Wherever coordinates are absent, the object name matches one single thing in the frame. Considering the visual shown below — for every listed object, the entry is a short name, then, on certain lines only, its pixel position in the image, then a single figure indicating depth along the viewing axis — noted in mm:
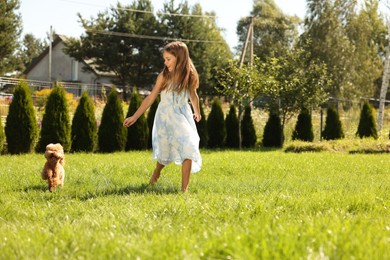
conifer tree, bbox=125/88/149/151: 17656
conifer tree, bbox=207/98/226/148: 19891
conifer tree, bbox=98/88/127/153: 16938
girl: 6957
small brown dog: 6943
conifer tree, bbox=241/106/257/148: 20781
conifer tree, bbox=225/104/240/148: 20359
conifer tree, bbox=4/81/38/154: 15305
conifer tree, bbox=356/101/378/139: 21969
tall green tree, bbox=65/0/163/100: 43750
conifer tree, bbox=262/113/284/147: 20953
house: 50094
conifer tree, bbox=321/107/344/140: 21781
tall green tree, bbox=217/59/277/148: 19953
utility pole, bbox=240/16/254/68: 27934
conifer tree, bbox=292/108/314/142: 21156
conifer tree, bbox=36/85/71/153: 15602
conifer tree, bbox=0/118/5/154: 14977
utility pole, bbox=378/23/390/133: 27656
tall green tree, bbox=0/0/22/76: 39531
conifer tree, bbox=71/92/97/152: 16297
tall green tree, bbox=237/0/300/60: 57781
